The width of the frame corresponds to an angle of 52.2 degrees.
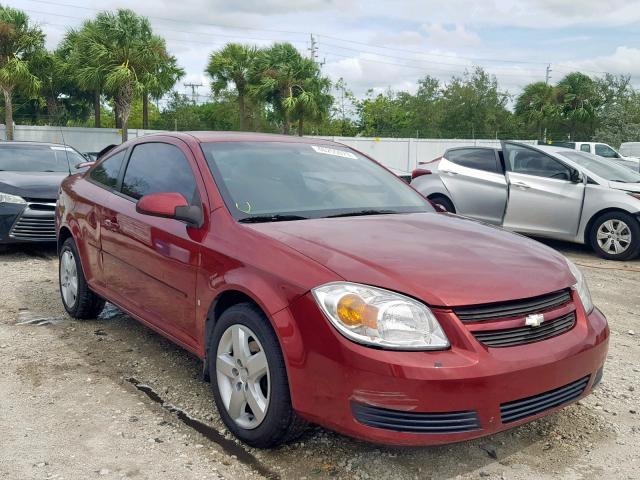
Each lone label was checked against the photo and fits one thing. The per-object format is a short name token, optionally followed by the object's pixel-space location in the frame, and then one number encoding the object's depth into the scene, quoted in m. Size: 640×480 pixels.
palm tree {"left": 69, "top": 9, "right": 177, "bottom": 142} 26.69
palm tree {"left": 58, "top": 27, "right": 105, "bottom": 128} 26.69
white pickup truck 22.47
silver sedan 8.45
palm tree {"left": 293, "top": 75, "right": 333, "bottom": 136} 31.45
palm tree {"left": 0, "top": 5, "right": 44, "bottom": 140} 26.97
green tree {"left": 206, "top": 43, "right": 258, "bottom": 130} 31.50
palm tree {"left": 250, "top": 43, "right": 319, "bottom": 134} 31.09
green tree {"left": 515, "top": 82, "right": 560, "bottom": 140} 38.78
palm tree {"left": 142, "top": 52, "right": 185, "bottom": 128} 27.52
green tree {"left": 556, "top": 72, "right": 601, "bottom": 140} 38.31
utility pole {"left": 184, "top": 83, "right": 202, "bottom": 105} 79.69
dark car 7.71
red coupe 2.57
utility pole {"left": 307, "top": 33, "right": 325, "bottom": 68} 64.62
